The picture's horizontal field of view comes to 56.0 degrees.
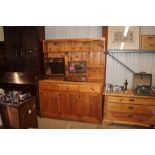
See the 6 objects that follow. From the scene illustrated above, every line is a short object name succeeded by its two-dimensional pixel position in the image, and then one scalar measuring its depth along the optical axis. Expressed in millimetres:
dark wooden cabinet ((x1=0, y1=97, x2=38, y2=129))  2009
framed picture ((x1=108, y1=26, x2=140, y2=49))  2842
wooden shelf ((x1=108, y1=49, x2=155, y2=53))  2822
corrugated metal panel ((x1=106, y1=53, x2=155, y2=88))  2900
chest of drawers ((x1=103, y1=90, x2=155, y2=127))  2542
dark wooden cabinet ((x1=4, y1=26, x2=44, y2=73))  3264
